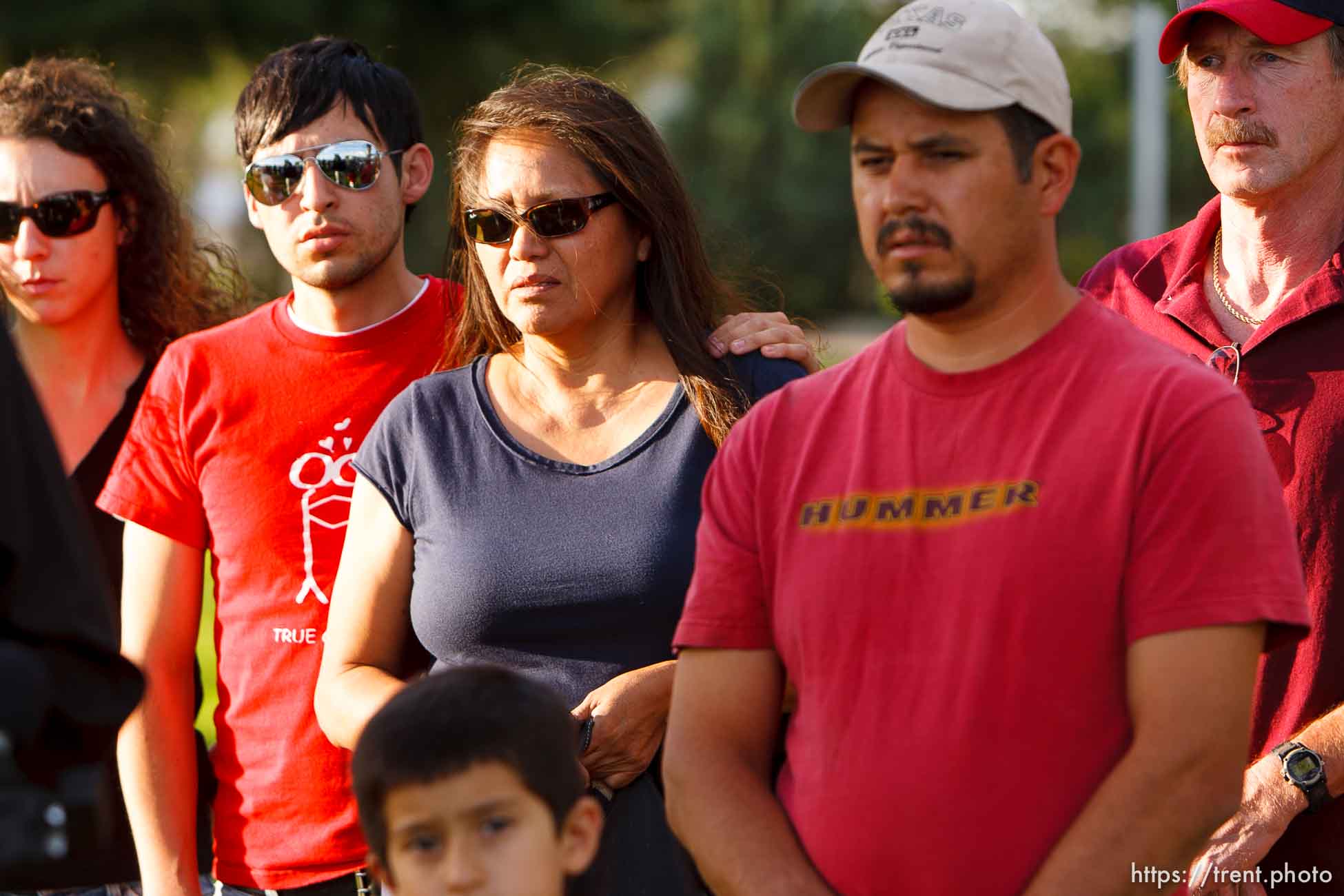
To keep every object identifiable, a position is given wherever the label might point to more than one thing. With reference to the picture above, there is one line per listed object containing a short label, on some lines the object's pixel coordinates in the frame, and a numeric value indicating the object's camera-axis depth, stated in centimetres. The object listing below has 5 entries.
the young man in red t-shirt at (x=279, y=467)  742
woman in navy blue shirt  634
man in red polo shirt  618
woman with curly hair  858
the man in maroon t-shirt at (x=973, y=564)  456
